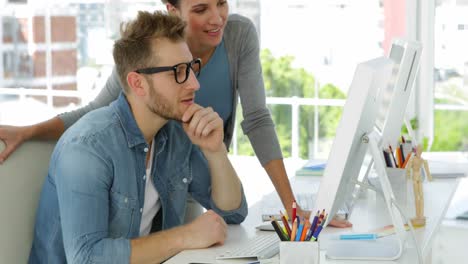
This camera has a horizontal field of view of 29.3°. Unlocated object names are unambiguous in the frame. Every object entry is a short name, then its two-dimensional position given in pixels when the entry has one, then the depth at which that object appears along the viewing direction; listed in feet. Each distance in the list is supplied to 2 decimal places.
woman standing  7.68
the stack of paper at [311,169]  9.68
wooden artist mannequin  7.13
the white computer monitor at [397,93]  7.68
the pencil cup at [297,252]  5.44
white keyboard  6.22
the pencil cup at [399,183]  7.72
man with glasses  6.20
